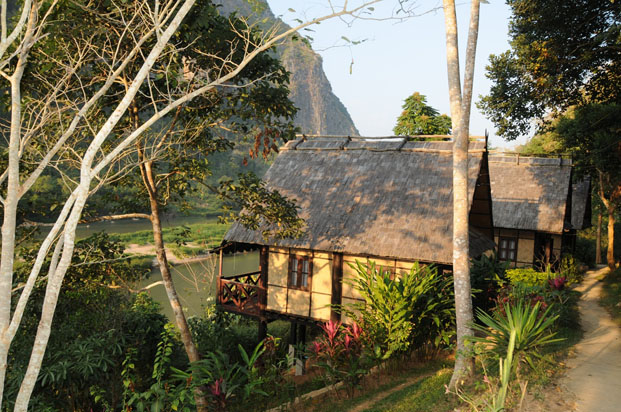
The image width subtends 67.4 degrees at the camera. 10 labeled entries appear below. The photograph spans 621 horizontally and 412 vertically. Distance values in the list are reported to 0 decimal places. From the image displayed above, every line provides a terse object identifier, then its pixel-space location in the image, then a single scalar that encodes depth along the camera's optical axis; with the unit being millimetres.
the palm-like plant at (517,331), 5234
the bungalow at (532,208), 16234
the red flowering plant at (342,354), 7398
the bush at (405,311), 7828
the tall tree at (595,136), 11609
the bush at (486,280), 10828
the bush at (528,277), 10570
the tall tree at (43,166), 4352
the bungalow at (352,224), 10172
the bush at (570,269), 16297
